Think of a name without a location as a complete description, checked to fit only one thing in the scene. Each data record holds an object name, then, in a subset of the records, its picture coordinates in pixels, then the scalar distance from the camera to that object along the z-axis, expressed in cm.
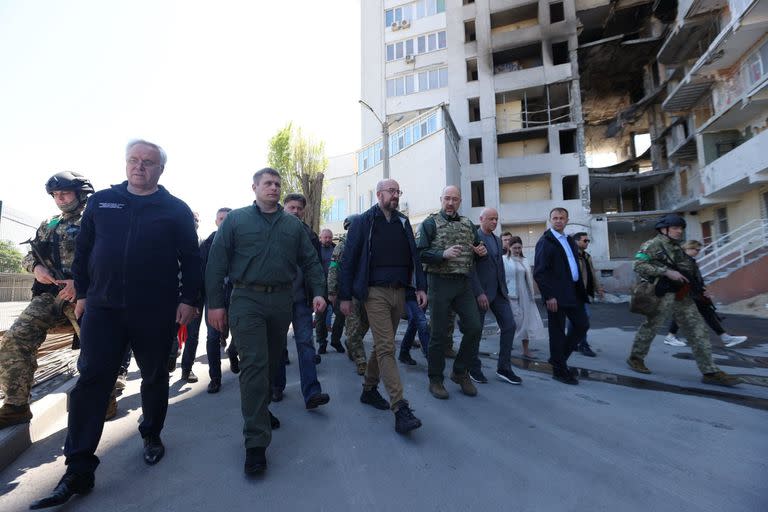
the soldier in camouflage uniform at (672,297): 405
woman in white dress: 560
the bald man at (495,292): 426
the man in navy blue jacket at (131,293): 216
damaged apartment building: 1906
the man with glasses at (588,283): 516
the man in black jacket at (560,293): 422
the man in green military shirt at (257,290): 240
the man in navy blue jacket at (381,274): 315
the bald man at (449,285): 361
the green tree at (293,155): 2062
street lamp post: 1497
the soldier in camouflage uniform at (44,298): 263
